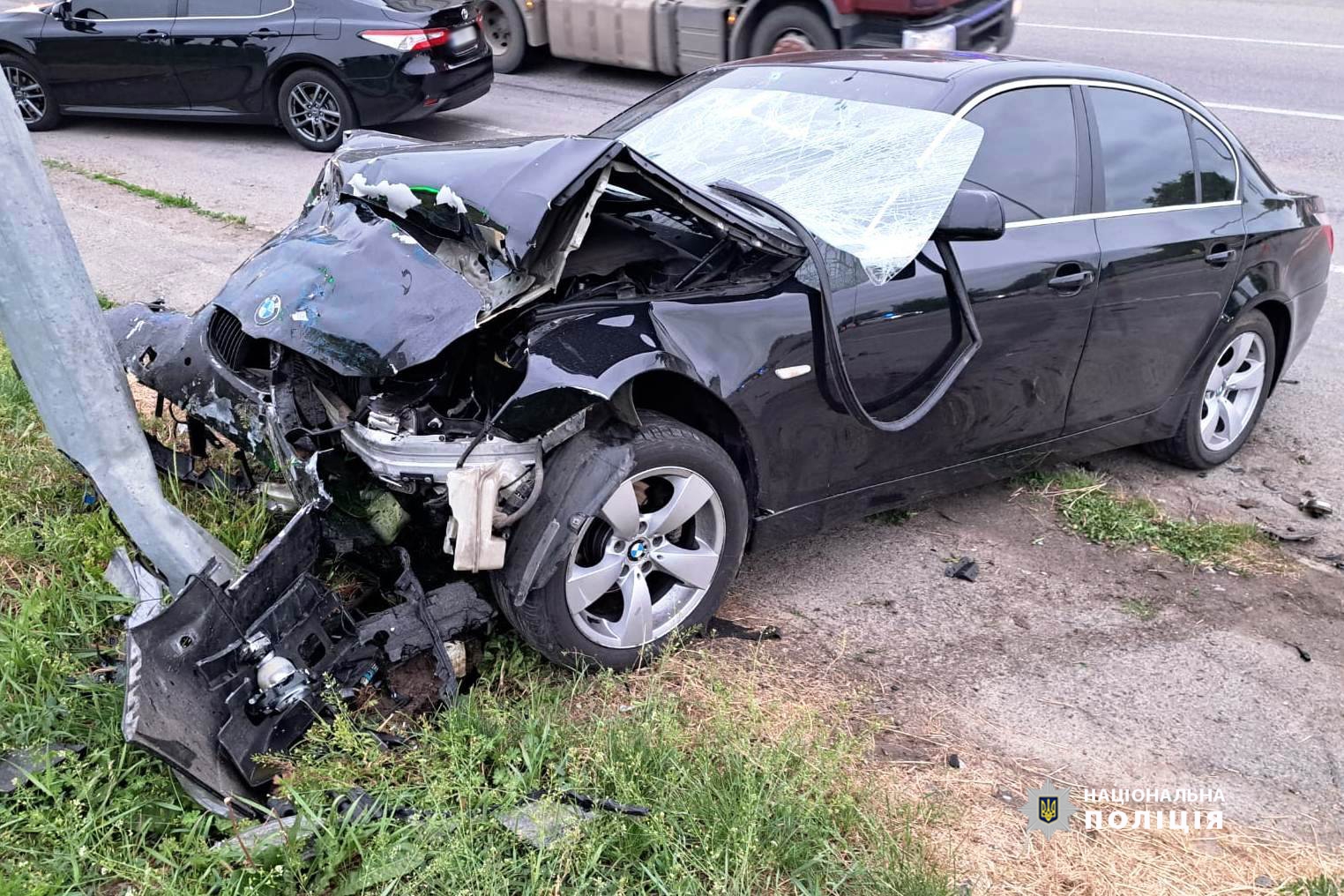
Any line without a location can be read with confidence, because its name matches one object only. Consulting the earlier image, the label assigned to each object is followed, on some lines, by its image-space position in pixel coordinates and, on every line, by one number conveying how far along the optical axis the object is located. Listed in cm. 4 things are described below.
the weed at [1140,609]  379
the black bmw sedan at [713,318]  303
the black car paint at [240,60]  861
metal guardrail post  296
